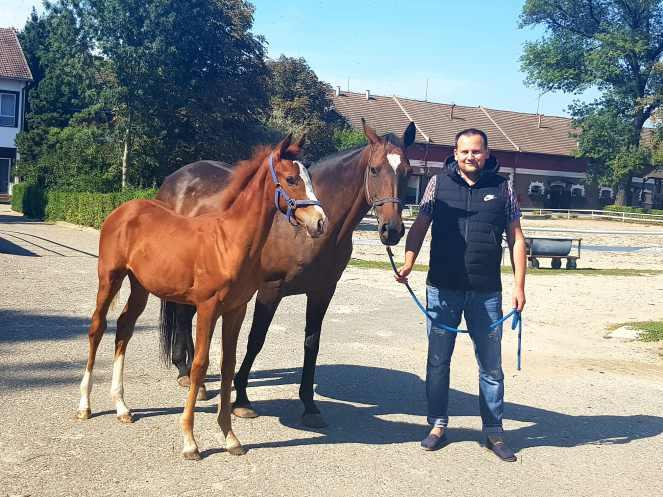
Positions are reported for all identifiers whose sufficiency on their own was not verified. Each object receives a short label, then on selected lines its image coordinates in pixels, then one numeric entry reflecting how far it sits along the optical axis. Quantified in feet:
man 17.10
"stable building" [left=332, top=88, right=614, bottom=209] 201.71
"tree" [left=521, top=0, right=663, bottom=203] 178.60
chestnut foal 15.48
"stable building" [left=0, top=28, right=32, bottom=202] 156.15
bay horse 17.75
